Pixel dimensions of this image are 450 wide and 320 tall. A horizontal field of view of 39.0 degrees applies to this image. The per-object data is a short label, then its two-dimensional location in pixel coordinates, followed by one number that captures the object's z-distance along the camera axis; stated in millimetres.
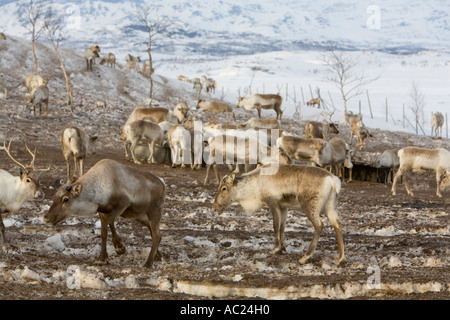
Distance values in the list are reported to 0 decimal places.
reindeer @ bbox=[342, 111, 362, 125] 33188
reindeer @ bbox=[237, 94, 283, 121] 30641
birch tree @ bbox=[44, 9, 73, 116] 26784
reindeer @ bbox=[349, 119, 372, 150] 25703
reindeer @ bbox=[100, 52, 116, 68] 43375
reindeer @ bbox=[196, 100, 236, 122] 31406
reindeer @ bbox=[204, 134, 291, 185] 16766
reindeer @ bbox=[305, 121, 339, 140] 23778
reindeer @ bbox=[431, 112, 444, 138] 33281
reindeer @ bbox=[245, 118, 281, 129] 25509
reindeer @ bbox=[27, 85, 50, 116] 24953
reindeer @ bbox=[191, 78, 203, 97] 41388
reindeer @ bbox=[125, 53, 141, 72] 49156
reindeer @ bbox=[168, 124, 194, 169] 19453
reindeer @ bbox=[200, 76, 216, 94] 47891
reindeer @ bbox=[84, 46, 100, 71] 37656
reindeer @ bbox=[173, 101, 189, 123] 25156
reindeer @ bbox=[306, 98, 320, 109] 49294
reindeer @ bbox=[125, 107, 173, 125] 23469
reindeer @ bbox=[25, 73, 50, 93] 28672
